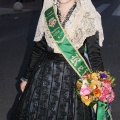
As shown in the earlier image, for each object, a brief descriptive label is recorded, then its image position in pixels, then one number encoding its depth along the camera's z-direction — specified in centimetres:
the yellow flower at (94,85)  276
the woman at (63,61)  292
